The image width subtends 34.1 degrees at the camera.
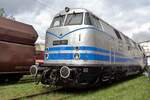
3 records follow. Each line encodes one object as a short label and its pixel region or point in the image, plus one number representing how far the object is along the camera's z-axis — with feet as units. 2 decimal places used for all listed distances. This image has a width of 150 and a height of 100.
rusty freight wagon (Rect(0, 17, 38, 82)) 42.32
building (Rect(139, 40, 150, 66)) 197.05
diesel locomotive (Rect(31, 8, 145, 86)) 31.53
